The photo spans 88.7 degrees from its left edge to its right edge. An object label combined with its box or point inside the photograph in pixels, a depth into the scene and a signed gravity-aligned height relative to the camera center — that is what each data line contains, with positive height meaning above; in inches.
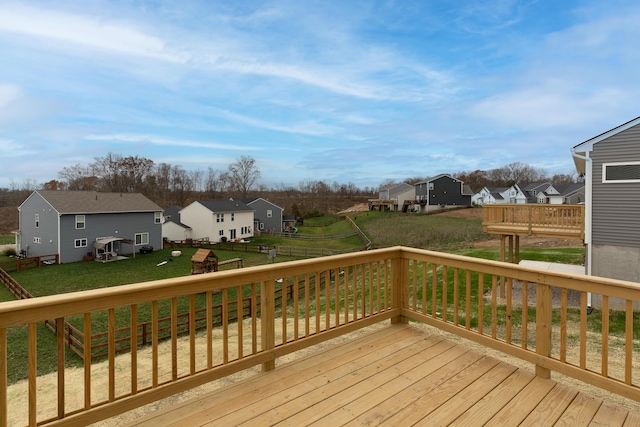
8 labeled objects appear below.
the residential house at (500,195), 1791.3 +75.3
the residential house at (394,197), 1754.4 +65.1
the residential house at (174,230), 1160.8 -70.4
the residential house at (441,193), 1653.5 +80.2
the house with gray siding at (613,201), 311.7 +6.0
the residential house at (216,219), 1133.7 -34.5
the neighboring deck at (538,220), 358.0 -14.1
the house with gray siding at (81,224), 808.9 -34.5
